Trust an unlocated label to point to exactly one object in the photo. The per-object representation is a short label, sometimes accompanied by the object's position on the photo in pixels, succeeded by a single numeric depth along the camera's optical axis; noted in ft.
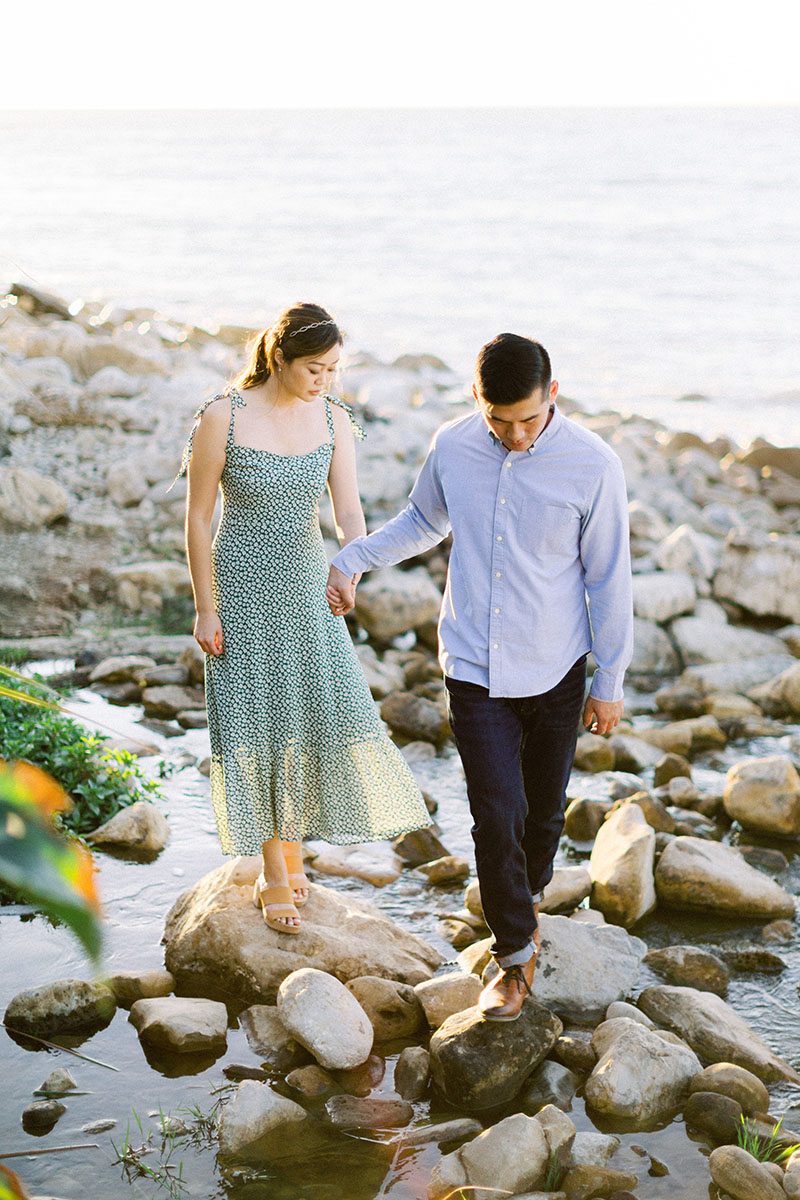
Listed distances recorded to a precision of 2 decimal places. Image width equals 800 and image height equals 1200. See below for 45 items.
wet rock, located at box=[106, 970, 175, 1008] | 12.66
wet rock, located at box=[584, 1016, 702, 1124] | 11.04
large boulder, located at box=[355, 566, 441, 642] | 24.30
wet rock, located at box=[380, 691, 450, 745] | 20.70
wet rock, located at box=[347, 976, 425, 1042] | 12.35
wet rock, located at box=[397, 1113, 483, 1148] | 10.68
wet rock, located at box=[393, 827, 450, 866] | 16.67
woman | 12.25
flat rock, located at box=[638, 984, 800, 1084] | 11.69
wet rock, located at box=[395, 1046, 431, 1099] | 11.39
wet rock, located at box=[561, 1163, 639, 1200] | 9.95
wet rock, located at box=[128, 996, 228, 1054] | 11.75
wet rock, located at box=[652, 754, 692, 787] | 19.25
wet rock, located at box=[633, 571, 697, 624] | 25.88
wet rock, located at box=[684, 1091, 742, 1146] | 10.71
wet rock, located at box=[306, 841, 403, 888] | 16.11
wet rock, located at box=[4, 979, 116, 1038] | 11.90
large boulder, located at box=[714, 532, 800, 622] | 26.43
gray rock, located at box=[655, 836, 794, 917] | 15.11
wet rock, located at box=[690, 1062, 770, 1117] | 10.99
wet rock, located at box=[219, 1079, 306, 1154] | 10.38
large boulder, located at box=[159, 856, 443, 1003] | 12.90
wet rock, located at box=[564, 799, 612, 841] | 17.33
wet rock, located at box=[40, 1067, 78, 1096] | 10.99
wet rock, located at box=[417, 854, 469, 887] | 16.03
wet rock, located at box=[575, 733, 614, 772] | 19.75
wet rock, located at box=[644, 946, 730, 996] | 13.48
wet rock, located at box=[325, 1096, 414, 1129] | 10.85
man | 10.59
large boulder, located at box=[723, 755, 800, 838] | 17.40
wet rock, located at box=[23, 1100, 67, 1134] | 10.52
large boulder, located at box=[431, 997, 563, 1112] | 11.09
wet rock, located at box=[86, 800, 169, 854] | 16.05
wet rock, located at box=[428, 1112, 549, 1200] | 9.92
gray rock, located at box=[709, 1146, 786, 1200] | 9.73
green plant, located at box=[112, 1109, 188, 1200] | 9.89
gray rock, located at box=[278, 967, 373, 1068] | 11.50
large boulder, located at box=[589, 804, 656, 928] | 14.75
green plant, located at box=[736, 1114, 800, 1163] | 10.31
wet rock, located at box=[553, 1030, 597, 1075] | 11.70
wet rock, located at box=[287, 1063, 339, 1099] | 11.28
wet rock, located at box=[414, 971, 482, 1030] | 12.31
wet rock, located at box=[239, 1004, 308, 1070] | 11.78
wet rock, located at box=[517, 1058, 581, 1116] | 11.25
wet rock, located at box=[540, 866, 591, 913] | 14.88
